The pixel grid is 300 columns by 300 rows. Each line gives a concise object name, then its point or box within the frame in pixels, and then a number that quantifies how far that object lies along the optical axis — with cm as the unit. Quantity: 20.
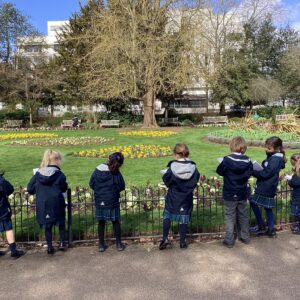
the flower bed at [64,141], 1808
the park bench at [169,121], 3672
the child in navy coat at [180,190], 489
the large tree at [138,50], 2736
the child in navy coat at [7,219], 480
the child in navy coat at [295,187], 547
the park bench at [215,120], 3599
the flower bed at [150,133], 2296
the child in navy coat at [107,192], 495
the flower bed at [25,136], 2229
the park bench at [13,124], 3331
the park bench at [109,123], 3347
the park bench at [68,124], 3219
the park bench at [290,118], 1912
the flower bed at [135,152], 1338
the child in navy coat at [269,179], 532
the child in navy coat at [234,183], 508
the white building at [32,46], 4256
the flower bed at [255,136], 1595
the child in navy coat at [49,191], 484
